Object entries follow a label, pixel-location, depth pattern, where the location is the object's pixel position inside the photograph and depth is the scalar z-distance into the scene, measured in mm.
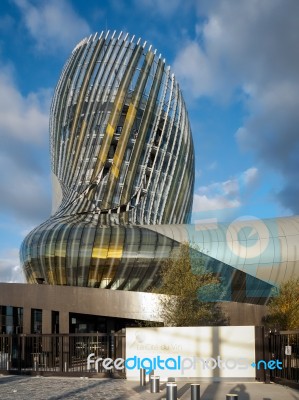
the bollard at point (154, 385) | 17448
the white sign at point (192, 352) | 20750
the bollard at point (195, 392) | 13461
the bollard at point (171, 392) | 12625
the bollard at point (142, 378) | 19845
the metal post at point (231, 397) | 11181
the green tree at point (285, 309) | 31031
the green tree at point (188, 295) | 29906
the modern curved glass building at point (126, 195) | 43719
